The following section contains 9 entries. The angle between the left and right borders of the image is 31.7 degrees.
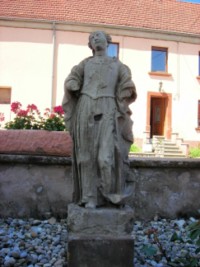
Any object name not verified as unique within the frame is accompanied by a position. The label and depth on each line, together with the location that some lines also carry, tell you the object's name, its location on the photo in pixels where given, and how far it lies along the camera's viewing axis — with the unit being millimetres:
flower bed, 4785
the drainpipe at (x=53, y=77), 15719
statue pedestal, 2766
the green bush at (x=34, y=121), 5559
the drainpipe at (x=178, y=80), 16922
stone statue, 2900
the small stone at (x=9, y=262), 3207
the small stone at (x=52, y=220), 4675
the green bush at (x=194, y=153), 14073
